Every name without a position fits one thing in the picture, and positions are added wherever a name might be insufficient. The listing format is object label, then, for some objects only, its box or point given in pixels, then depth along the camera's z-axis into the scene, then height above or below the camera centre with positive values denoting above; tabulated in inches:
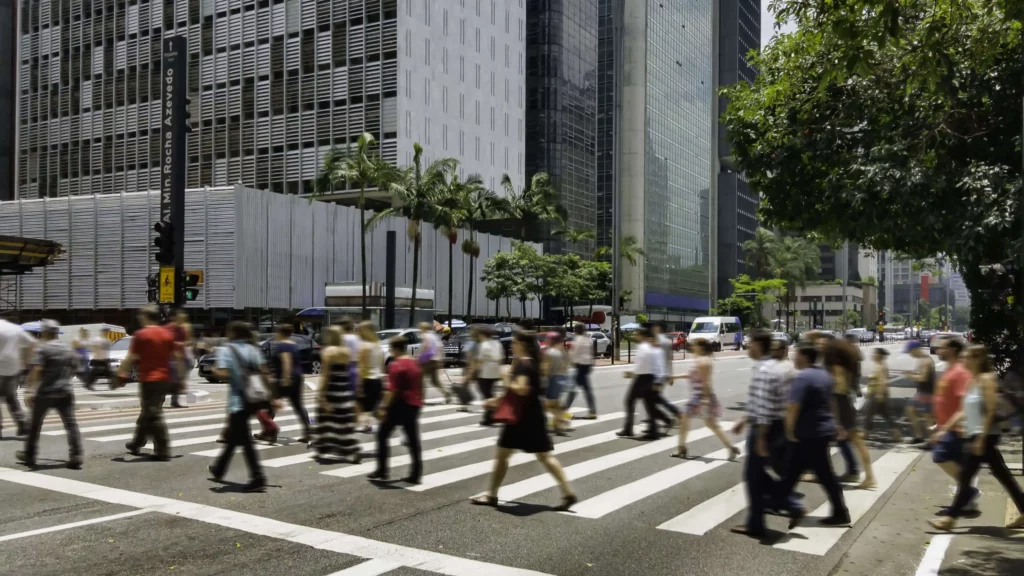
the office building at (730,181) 4495.6 +605.7
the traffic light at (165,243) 768.3 +46.1
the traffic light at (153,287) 824.3 +7.2
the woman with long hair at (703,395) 460.4 -53.5
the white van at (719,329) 2306.0 -90.8
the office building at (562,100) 3019.2 +701.3
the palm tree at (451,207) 1694.1 +177.2
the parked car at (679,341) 2188.7 -117.8
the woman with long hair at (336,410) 434.3 -58.4
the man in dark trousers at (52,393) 407.5 -47.2
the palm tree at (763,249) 3850.9 +214.0
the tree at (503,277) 2094.0 +44.8
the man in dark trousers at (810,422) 295.6 -43.5
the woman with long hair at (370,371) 445.1 -39.7
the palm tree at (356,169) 1504.7 +221.5
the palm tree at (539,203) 2075.5 +223.0
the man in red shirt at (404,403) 371.6 -46.5
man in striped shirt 300.2 -48.5
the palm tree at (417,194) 1652.3 +194.4
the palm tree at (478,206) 1844.2 +194.5
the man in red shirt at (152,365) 415.2 -34.2
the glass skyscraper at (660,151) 3560.5 +632.1
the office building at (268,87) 2145.7 +557.5
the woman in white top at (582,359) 639.8 -47.6
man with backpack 360.2 -42.8
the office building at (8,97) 2640.3 +614.5
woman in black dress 326.6 -50.9
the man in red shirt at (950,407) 310.8 -41.0
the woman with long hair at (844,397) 387.2 -47.3
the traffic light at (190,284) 800.4 +9.9
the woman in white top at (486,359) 621.0 -46.0
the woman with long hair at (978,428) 296.7 -46.1
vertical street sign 900.6 +165.9
